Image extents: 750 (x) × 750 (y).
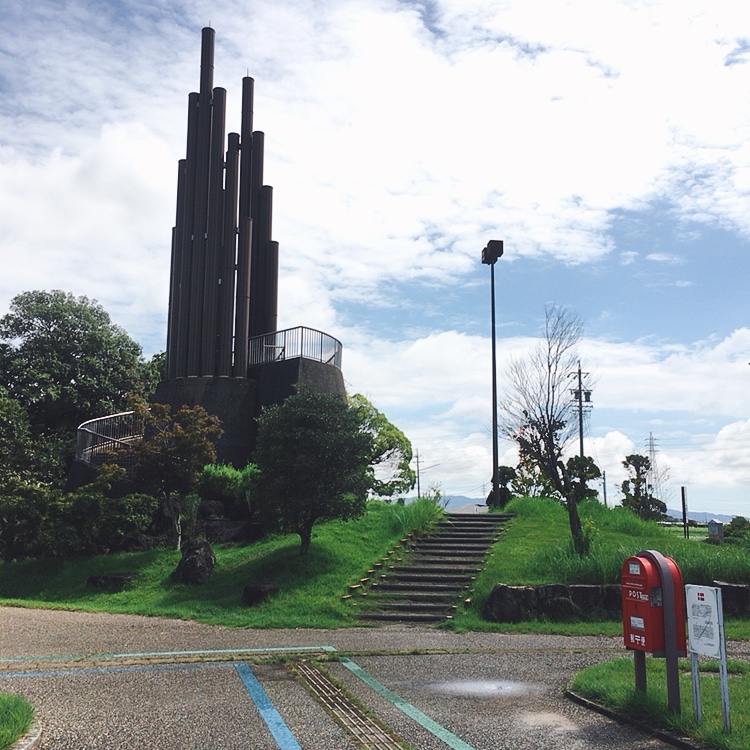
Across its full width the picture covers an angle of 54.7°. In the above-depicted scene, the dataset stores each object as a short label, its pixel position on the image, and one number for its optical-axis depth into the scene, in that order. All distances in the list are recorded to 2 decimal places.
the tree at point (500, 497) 22.61
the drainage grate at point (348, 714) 5.24
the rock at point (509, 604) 11.95
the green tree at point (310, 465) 15.34
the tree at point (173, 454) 18.14
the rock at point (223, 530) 18.72
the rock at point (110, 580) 15.73
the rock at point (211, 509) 19.32
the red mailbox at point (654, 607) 5.88
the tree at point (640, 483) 43.52
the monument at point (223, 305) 24.05
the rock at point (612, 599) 12.22
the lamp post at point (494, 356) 22.23
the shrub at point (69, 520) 17.86
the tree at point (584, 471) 27.39
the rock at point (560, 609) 12.07
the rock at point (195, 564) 15.22
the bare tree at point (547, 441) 15.27
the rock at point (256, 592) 13.22
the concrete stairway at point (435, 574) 12.59
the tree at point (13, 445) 23.39
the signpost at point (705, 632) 5.20
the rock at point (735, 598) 12.13
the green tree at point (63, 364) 30.22
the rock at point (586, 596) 12.25
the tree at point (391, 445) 32.19
